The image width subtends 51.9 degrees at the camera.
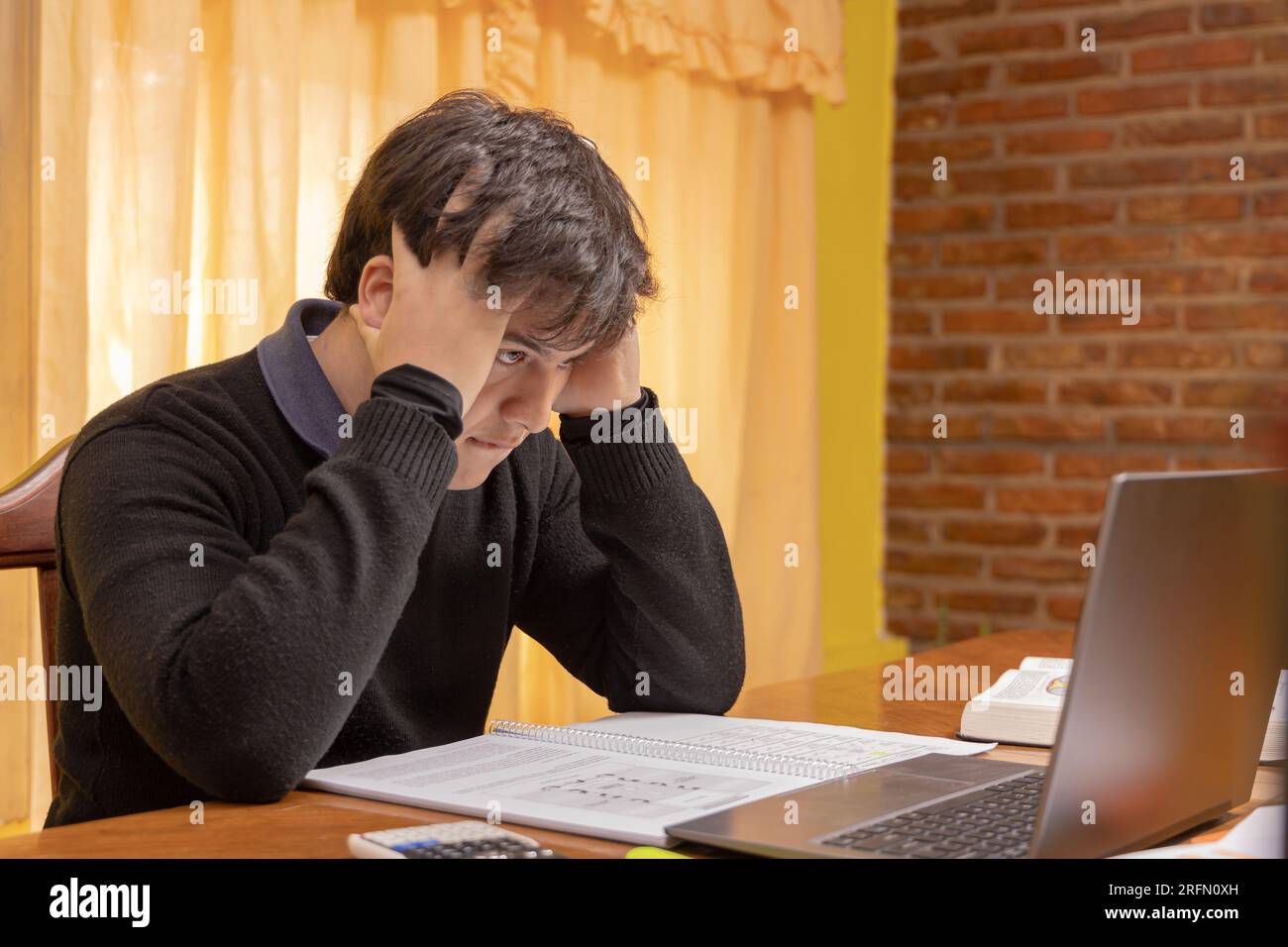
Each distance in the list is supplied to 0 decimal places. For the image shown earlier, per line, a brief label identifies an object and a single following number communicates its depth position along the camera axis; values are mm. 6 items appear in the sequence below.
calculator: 664
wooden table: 721
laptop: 625
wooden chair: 1118
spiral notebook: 782
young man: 850
